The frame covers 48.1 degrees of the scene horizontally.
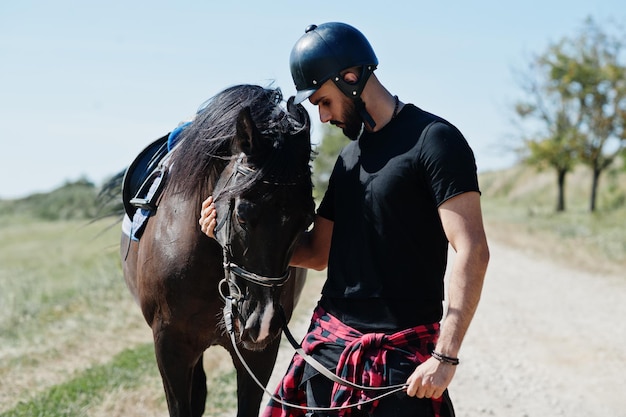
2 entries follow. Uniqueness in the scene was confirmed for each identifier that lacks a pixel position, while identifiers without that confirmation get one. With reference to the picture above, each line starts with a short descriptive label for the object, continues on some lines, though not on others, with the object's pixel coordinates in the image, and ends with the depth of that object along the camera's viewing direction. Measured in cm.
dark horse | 277
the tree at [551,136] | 2986
